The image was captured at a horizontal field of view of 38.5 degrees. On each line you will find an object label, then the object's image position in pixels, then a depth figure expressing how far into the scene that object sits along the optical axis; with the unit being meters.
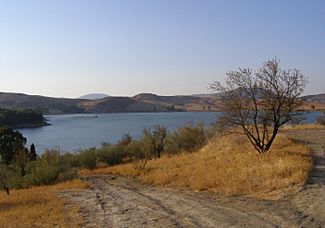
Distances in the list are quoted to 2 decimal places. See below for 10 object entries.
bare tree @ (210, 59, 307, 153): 21.12
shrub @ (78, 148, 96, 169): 43.09
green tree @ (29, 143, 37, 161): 47.11
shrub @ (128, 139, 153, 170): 42.06
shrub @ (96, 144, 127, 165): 44.72
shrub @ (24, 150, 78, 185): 29.59
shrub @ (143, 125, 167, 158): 43.09
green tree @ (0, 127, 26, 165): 51.53
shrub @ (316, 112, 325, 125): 43.74
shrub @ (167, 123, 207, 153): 41.88
